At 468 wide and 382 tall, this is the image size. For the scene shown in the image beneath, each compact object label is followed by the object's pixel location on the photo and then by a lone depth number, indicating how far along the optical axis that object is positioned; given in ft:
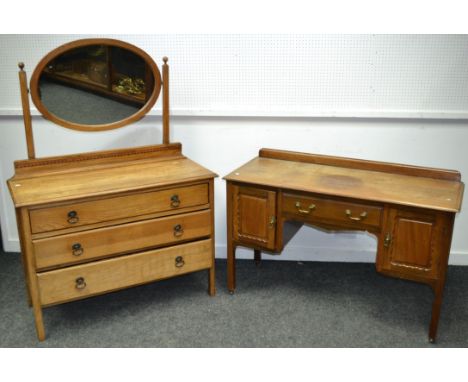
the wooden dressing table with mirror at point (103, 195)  8.93
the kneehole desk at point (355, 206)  8.82
